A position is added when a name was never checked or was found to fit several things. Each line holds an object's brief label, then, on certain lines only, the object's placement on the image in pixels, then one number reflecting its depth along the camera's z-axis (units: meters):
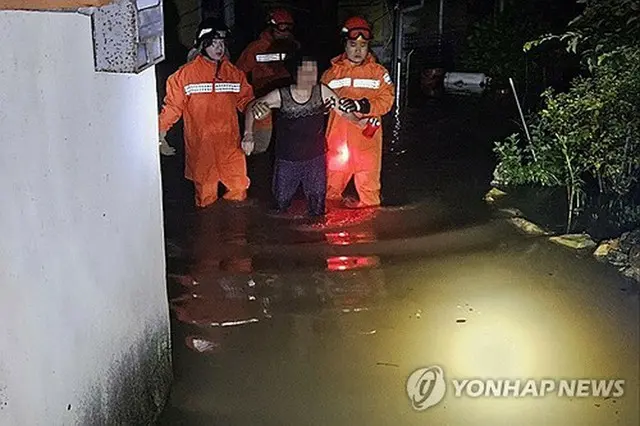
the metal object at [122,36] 3.30
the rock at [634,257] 6.11
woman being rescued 6.80
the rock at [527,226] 6.97
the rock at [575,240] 6.65
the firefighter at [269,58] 8.62
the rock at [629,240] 6.32
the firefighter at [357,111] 7.21
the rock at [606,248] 6.44
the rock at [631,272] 6.01
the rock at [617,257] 6.26
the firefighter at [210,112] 7.20
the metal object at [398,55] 11.63
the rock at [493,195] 7.81
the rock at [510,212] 7.40
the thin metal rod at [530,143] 8.20
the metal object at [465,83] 12.62
